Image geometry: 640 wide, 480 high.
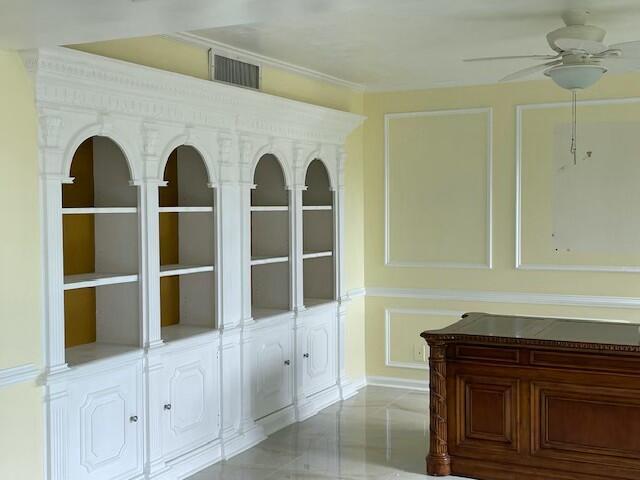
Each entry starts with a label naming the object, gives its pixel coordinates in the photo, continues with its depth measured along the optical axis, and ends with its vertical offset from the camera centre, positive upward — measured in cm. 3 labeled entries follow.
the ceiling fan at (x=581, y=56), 389 +79
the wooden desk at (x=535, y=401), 433 -108
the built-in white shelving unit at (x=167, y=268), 396 -35
